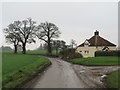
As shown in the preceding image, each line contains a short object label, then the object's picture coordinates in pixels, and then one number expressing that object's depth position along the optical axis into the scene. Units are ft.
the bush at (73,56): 139.96
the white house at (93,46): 180.45
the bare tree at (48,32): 213.66
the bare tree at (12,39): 224.53
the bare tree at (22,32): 224.74
